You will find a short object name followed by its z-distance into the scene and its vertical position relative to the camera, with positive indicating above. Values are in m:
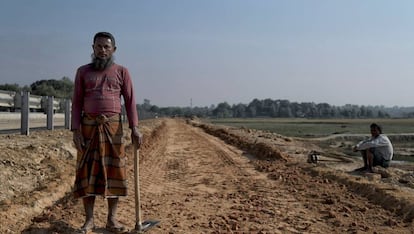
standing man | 4.70 -0.21
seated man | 11.27 -0.97
